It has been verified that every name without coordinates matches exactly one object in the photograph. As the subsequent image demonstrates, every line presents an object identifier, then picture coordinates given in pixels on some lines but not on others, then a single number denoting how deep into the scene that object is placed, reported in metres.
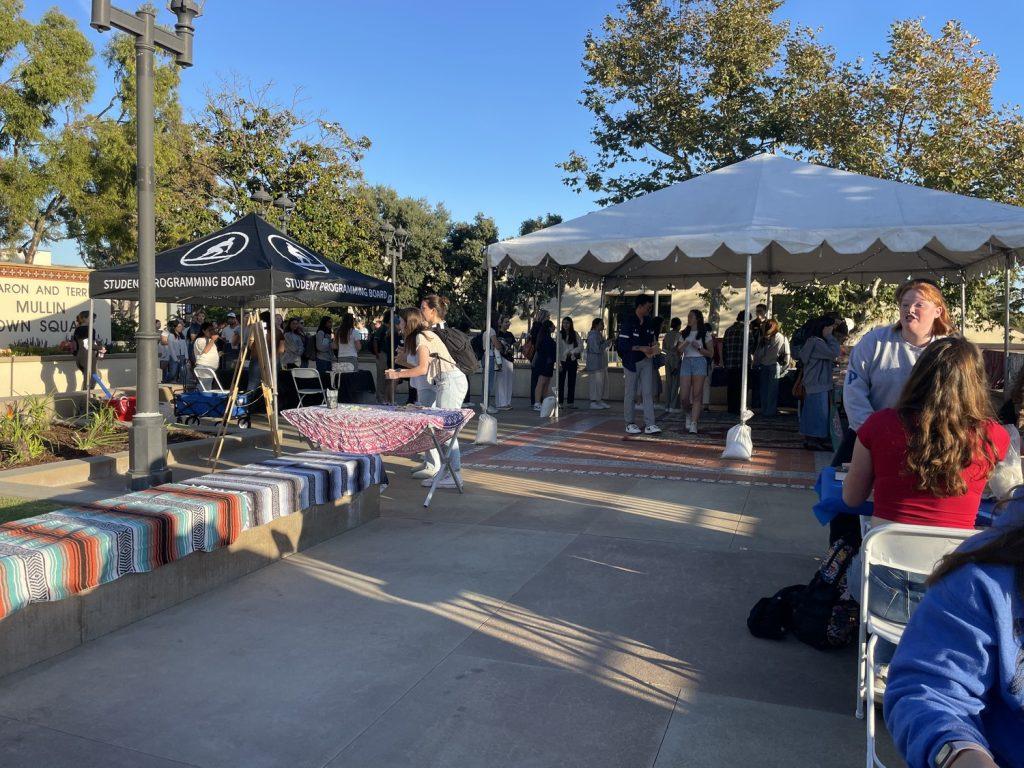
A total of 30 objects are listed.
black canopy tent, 8.59
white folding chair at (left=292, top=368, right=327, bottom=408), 11.91
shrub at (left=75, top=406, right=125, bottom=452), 8.84
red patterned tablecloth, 6.45
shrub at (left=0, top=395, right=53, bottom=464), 8.24
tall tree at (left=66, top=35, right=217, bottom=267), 22.19
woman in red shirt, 3.04
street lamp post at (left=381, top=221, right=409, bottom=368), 20.23
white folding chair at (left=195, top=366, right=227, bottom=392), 11.99
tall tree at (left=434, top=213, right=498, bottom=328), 34.78
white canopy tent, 8.51
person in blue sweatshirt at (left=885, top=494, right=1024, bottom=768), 1.41
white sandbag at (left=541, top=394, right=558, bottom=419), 13.16
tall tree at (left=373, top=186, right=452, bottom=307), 34.38
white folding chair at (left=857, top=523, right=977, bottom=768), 2.68
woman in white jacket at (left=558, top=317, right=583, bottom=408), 14.55
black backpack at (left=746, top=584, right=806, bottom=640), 4.02
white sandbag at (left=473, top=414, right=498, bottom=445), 10.09
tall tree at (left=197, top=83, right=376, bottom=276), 22.06
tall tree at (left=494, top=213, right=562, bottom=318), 33.56
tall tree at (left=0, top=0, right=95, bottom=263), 21.66
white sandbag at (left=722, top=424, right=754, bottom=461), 9.09
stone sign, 17.78
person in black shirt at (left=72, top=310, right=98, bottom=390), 15.03
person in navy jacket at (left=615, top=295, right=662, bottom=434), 10.68
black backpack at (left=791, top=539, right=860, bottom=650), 3.89
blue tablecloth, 3.58
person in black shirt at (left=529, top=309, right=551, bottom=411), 14.23
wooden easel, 8.20
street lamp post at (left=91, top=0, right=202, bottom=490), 6.54
